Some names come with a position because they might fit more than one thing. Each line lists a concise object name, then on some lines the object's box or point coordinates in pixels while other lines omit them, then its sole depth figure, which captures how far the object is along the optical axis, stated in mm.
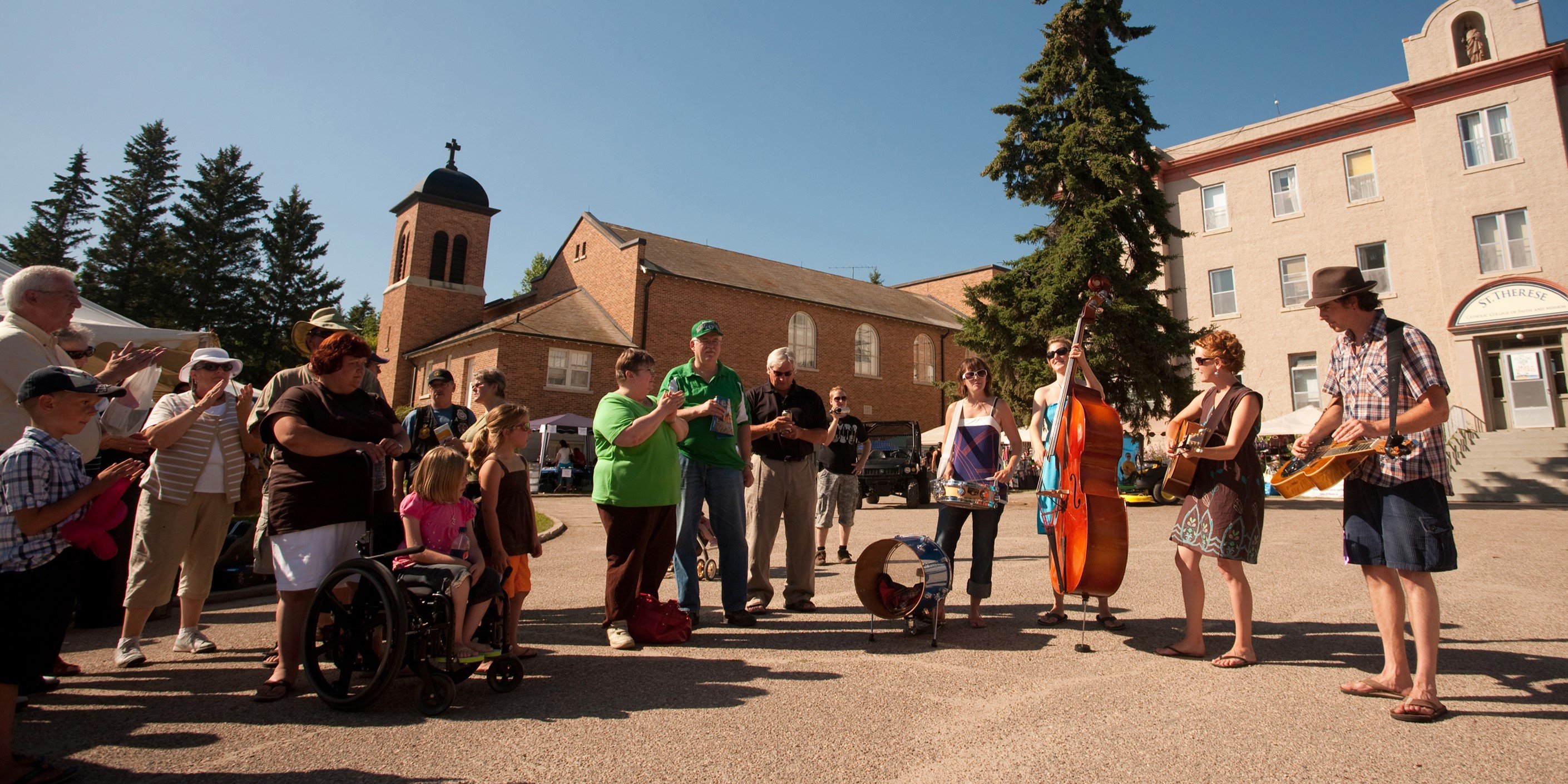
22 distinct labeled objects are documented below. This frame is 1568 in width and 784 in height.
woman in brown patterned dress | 4113
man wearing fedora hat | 3326
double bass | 4398
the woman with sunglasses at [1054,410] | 5035
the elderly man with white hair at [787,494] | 5773
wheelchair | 3246
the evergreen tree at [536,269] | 60938
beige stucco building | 22391
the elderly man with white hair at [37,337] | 3613
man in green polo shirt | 5250
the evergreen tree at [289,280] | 43031
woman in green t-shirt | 4645
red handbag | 4680
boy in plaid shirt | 2648
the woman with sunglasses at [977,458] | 5098
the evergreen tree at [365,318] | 59062
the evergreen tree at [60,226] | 42031
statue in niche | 24031
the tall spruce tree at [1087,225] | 19375
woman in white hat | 4219
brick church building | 29844
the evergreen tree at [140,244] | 39312
